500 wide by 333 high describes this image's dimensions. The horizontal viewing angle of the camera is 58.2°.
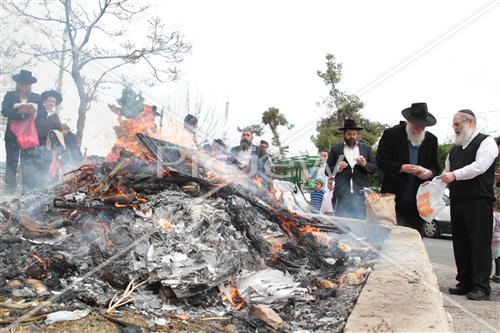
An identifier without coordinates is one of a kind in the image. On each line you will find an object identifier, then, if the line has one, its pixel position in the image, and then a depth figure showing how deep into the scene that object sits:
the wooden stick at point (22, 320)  2.37
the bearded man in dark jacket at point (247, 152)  6.45
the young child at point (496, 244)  5.19
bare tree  9.28
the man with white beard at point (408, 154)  5.05
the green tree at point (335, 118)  14.17
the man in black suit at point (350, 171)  6.13
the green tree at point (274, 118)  18.73
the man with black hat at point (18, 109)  6.63
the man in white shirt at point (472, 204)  4.43
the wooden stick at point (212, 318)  2.71
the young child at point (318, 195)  10.20
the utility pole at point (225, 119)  12.24
